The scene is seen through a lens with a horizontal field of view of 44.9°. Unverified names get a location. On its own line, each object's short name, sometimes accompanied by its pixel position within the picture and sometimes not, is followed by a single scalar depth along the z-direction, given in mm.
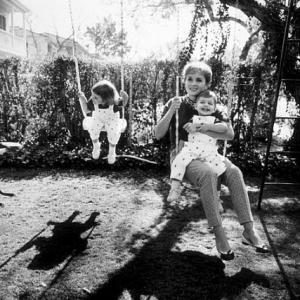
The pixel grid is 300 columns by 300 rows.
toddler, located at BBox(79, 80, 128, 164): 4418
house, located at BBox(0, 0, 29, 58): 21141
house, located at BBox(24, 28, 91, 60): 40125
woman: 2871
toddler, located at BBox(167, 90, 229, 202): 3094
